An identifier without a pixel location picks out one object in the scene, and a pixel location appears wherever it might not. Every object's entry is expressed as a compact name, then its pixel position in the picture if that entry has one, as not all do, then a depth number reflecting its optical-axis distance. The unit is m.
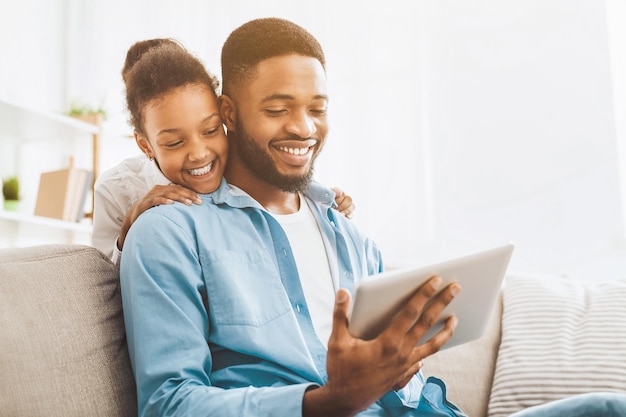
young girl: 1.22
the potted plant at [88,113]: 3.28
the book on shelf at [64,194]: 3.02
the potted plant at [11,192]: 2.95
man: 0.91
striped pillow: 1.55
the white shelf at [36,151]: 2.96
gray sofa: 0.96
